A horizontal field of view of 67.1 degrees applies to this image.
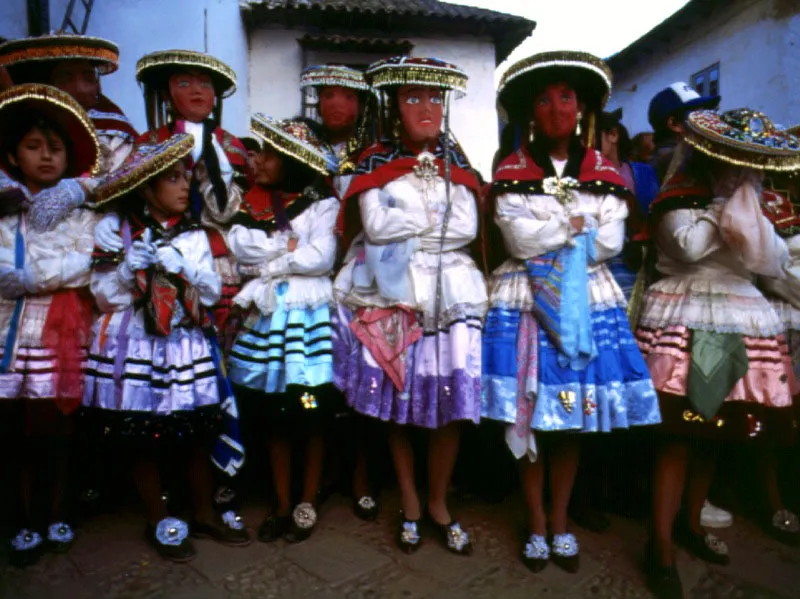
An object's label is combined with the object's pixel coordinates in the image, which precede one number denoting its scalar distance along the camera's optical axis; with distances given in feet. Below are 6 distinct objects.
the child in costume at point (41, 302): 9.61
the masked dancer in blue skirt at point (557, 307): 9.40
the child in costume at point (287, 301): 10.36
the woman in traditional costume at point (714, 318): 9.23
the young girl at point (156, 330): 9.46
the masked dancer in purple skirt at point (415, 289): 9.89
